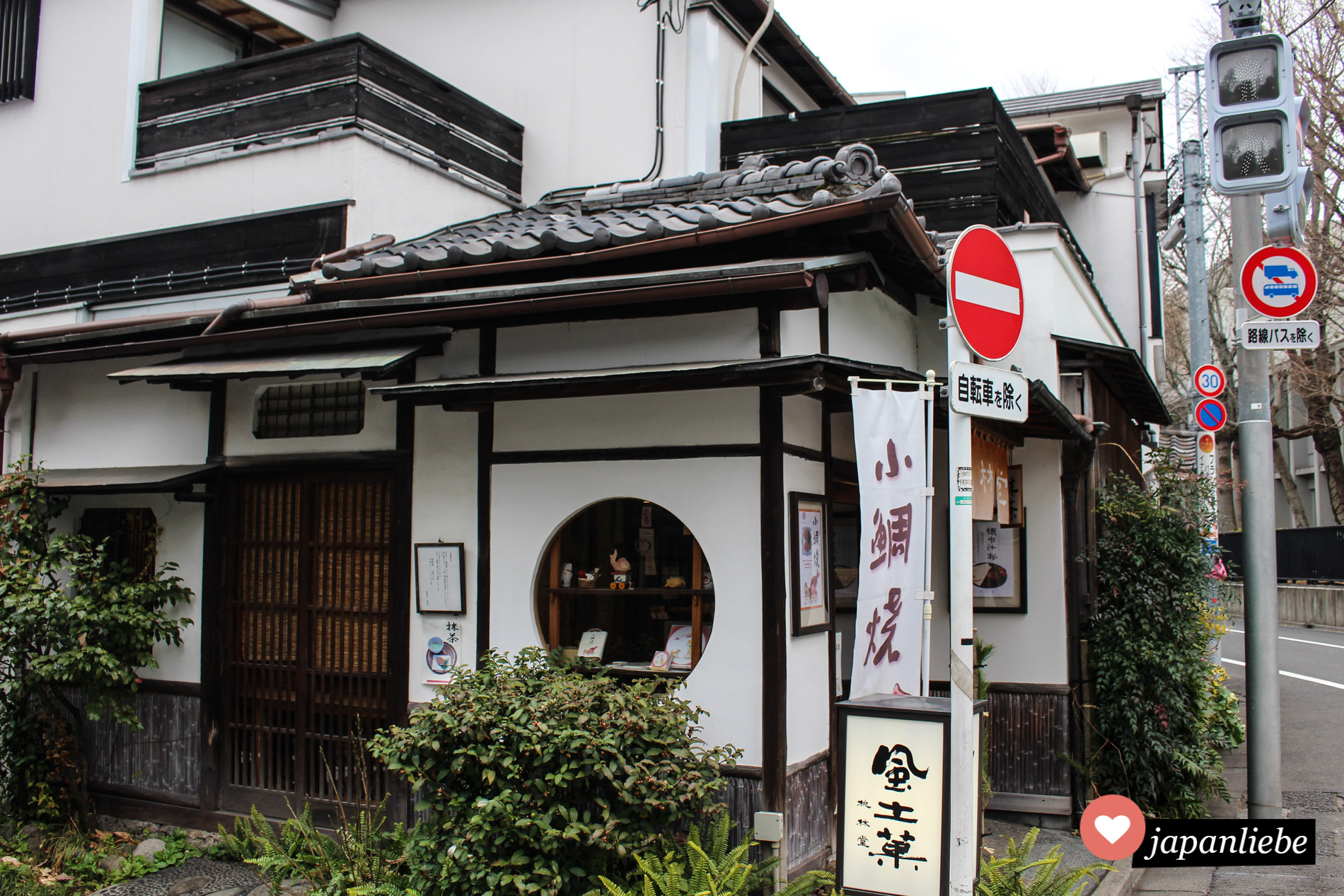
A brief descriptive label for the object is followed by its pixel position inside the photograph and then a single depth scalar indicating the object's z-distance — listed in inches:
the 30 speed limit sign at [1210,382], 654.5
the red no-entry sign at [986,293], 198.2
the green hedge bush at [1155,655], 366.6
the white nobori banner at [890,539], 259.6
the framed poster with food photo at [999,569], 391.9
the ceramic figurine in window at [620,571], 318.3
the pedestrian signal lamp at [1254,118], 301.4
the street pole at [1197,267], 756.0
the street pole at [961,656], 197.3
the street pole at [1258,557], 331.6
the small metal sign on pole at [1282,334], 331.6
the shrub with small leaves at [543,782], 243.8
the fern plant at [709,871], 239.6
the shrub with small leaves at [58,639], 343.9
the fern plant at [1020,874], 253.8
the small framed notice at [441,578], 329.4
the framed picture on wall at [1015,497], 398.0
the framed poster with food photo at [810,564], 292.4
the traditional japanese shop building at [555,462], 288.0
